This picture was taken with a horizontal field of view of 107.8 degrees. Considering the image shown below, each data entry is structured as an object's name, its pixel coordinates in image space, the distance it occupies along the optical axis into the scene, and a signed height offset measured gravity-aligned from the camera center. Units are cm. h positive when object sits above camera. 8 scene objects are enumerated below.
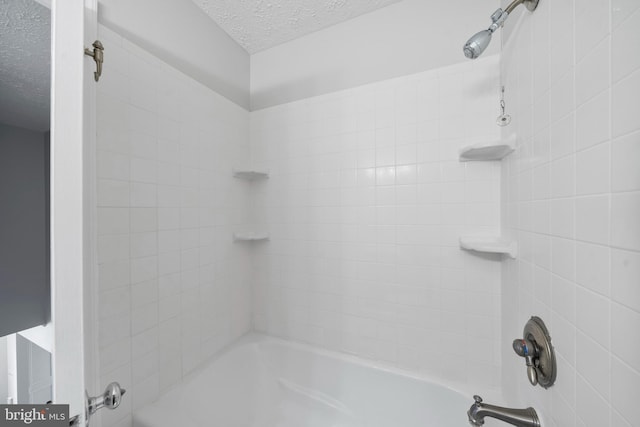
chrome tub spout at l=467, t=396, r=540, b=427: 66 -59
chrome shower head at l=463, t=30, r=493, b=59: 81 +59
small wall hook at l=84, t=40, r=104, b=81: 69 +49
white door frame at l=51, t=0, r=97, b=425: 49 +1
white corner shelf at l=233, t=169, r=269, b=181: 152 +27
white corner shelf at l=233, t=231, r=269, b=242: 153 -15
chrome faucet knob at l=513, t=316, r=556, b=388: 60 -39
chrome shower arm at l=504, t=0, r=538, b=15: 69 +64
